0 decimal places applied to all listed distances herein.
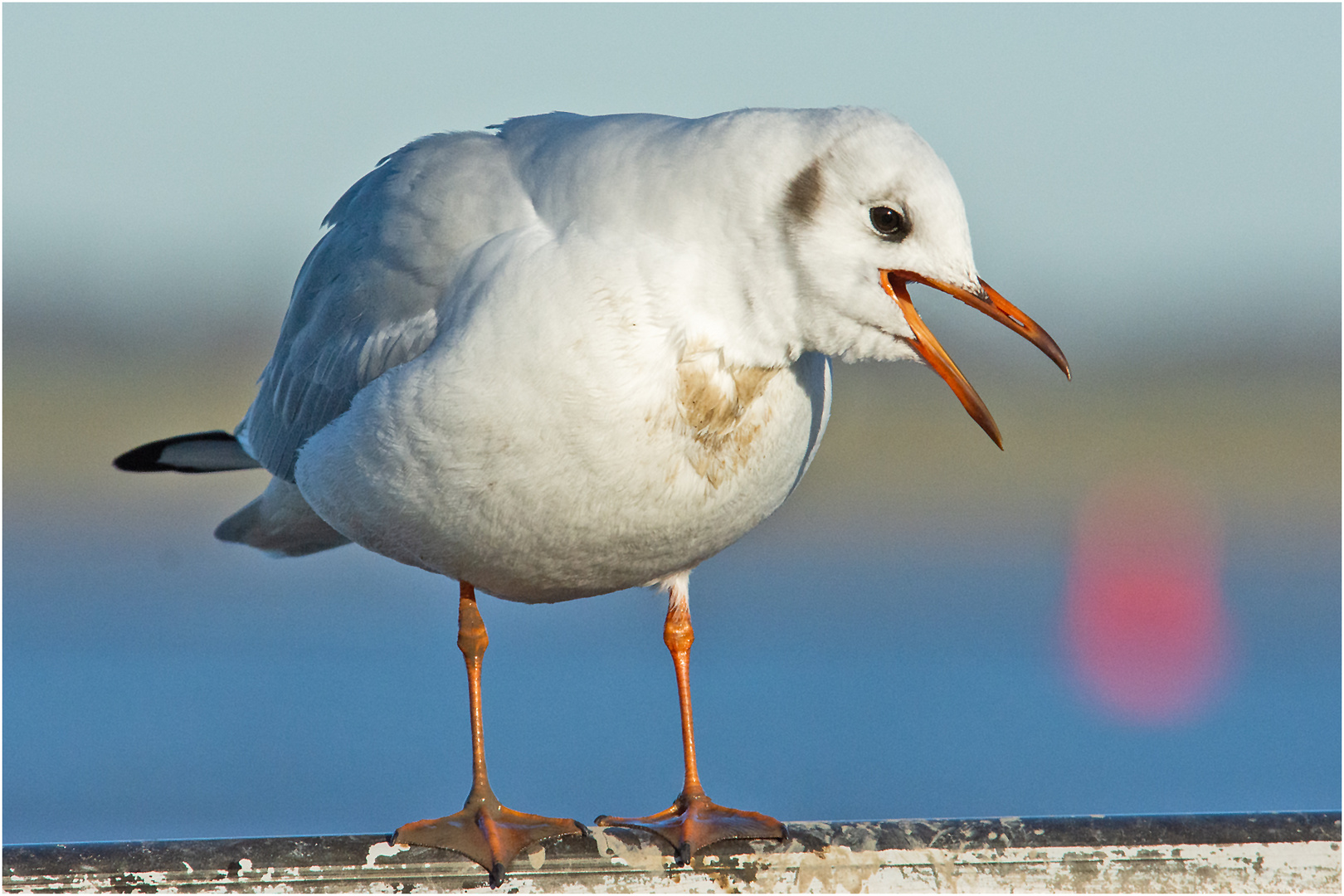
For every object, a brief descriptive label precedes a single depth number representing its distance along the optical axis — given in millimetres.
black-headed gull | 4965
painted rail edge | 5223
